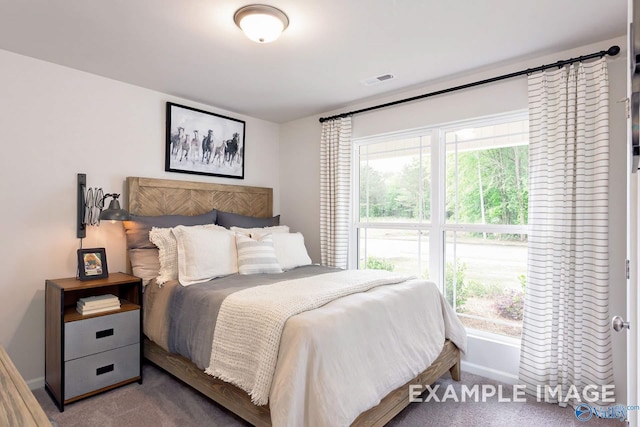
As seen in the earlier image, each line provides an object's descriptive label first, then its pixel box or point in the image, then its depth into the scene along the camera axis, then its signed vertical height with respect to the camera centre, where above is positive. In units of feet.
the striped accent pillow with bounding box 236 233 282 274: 9.20 -1.26
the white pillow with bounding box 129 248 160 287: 9.07 -1.44
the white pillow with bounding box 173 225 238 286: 8.39 -1.12
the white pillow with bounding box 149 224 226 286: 8.65 -1.09
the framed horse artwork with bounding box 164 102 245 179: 10.82 +2.29
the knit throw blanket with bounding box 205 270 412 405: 5.58 -2.08
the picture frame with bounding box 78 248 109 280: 8.33 -1.35
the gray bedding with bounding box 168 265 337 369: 6.86 -2.19
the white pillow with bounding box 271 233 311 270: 10.18 -1.23
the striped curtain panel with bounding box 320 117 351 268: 11.92 +0.57
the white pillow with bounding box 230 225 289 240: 10.51 -0.67
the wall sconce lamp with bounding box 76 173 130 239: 8.29 +0.05
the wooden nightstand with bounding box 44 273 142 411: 7.31 -3.03
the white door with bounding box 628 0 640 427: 3.15 -0.50
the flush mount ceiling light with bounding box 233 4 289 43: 6.26 +3.56
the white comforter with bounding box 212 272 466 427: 5.06 -2.46
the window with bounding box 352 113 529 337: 9.03 -0.02
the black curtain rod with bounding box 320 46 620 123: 7.27 +3.40
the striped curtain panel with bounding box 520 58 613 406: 7.18 -0.49
